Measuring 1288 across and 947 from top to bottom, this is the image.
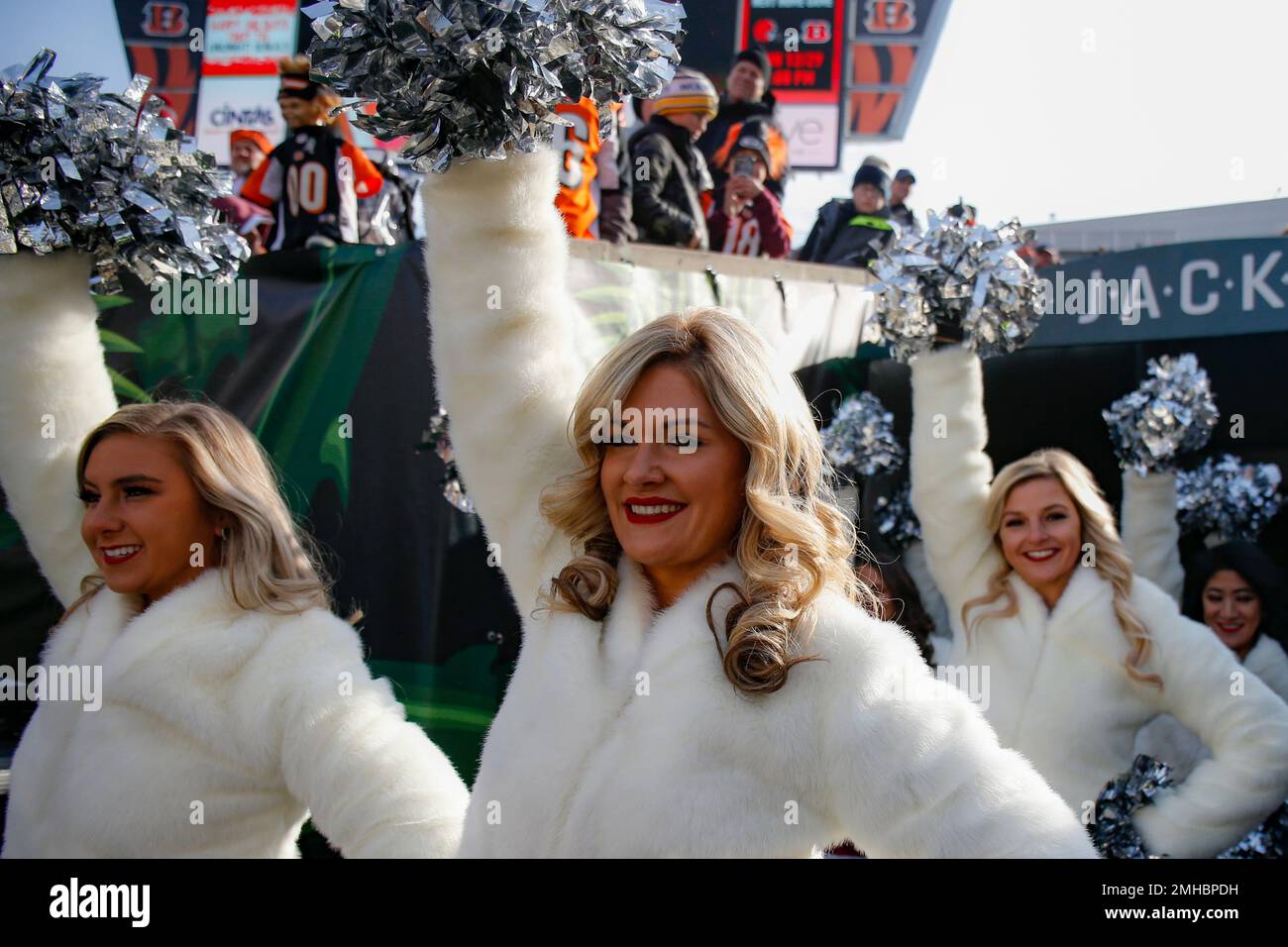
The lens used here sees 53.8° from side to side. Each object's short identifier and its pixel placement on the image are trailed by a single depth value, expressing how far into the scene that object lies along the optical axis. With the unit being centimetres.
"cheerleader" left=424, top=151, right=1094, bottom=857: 178
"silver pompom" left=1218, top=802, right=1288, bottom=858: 377
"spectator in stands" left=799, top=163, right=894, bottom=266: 702
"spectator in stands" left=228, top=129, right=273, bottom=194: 691
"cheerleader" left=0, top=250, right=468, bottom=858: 222
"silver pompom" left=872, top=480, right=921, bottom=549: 506
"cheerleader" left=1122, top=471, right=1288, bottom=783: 413
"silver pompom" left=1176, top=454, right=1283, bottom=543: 482
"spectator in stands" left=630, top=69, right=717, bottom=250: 596
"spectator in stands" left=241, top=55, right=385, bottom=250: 513
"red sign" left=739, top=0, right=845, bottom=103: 1197
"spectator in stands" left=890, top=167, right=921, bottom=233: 805
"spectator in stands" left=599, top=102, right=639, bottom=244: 568
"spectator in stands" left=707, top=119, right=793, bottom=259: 655
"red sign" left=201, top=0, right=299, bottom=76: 1077
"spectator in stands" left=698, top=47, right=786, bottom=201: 705
